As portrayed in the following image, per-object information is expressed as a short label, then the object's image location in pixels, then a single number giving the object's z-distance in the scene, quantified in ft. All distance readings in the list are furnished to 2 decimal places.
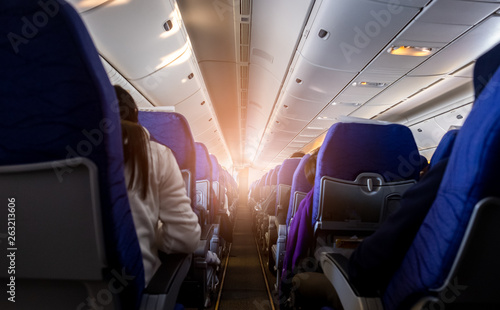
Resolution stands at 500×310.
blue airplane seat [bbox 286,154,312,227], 8.50
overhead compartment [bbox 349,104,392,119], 20.64
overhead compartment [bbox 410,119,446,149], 20.34
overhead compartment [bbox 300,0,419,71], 9.02
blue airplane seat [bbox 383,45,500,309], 1.96
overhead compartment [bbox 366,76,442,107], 14.85
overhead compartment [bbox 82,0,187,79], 8.45
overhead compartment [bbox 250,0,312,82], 10.27
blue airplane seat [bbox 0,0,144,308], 1.86
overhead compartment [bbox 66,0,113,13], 7.31
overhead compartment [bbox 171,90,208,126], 19.13
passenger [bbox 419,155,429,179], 7.18
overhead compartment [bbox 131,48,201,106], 13.53
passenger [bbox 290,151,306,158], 15.64
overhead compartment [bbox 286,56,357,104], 14.23
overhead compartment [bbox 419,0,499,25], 8.43
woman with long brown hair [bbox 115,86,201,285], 3.13
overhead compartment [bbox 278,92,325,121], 19.81
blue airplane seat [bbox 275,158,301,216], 12.82
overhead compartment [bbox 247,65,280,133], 18.00
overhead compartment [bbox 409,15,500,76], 9.66
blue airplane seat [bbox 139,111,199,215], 5.32
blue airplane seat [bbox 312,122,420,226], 5.81
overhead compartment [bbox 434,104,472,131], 16.80
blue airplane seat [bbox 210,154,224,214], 13.76
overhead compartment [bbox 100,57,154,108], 11.41
